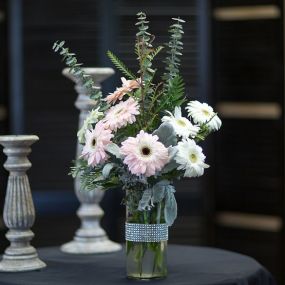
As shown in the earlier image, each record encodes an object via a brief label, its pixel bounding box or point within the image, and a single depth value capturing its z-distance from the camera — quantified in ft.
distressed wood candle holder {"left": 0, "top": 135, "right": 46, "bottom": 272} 11.02
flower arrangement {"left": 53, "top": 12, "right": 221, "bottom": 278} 9.82
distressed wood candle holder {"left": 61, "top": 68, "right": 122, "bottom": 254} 12.33
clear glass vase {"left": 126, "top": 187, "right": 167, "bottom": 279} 10.23
